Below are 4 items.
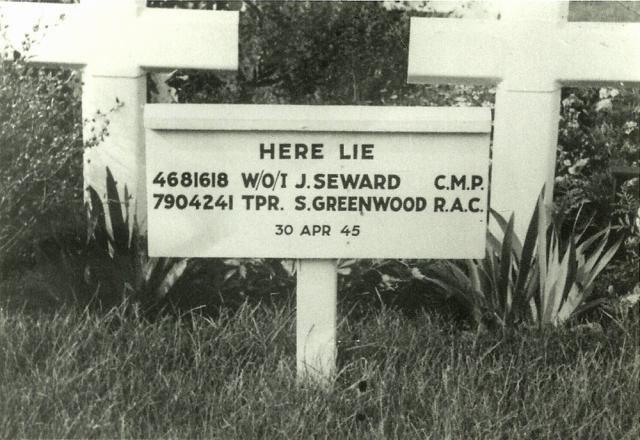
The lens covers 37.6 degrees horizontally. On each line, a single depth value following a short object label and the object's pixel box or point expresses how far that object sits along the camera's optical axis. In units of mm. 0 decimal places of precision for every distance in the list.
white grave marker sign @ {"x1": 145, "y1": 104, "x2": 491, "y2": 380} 2832
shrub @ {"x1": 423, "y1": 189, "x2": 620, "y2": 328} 3469
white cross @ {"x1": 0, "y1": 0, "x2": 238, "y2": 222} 3875
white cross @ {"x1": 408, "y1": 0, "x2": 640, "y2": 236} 3797
